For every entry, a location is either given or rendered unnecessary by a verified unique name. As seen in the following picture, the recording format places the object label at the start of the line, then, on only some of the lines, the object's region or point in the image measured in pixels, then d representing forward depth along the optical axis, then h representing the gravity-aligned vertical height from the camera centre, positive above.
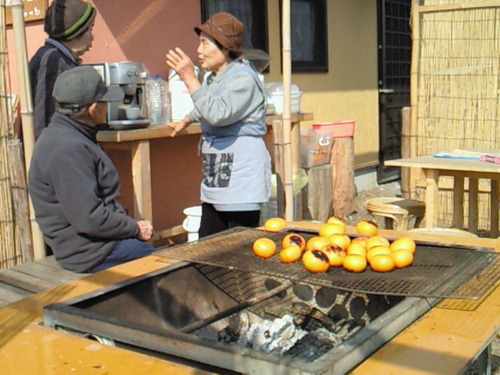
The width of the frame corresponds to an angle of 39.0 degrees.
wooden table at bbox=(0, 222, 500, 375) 1.67 -0.67
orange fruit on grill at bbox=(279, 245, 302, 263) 2.49 -0.61
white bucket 5.17 -1.01
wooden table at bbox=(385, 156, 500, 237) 5.08 -0.83
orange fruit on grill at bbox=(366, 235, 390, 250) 2.55 -0.60
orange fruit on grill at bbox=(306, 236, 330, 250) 2.55 -0.59
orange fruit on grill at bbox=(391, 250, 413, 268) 2.37 -0.61
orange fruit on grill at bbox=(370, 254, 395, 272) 2.34 -0.61
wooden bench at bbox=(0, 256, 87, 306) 2.84 -0.81
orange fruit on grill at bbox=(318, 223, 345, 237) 2.85 -0.61
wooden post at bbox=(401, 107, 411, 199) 6.95 -0.64
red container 7.05 -0.49
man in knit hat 3.84 +0.22
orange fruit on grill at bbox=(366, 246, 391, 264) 2.42 -0.59
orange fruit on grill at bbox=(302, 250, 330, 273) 2.35 -0.60
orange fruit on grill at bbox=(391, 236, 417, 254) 2.49 -0.59
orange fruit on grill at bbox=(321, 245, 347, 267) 2.42 -0.60
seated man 3.02 -0.42
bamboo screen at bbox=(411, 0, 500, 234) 6.64 -0.06
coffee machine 4.48 -0.04
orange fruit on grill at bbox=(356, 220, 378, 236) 2.91 -0.62
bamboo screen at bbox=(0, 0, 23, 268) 3.99 -0.54
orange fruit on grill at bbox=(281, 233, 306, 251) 2.57 -0.59
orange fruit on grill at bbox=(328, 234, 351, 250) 2.62 -0.60
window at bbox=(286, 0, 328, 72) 7.51 +0.48
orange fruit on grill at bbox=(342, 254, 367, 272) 2.36 -0.62
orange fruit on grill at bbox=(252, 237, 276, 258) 2.54 -0.60
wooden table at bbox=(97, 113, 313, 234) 4.64 -0.51
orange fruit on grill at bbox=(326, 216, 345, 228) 2.96 -0.60
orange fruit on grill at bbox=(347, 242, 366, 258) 2.48 -0.60
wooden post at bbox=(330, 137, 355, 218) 7.19 -0.99
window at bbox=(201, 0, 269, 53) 6.57 +0.62
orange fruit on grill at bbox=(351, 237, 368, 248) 2.60 -0.60
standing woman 3.73 -0.28
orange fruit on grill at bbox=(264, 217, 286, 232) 3.04 -0.62
